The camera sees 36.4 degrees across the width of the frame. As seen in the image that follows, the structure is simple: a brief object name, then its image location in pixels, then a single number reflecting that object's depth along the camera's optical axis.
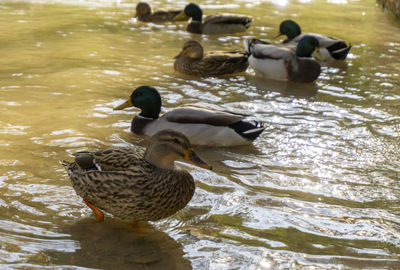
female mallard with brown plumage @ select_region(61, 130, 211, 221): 4.29
